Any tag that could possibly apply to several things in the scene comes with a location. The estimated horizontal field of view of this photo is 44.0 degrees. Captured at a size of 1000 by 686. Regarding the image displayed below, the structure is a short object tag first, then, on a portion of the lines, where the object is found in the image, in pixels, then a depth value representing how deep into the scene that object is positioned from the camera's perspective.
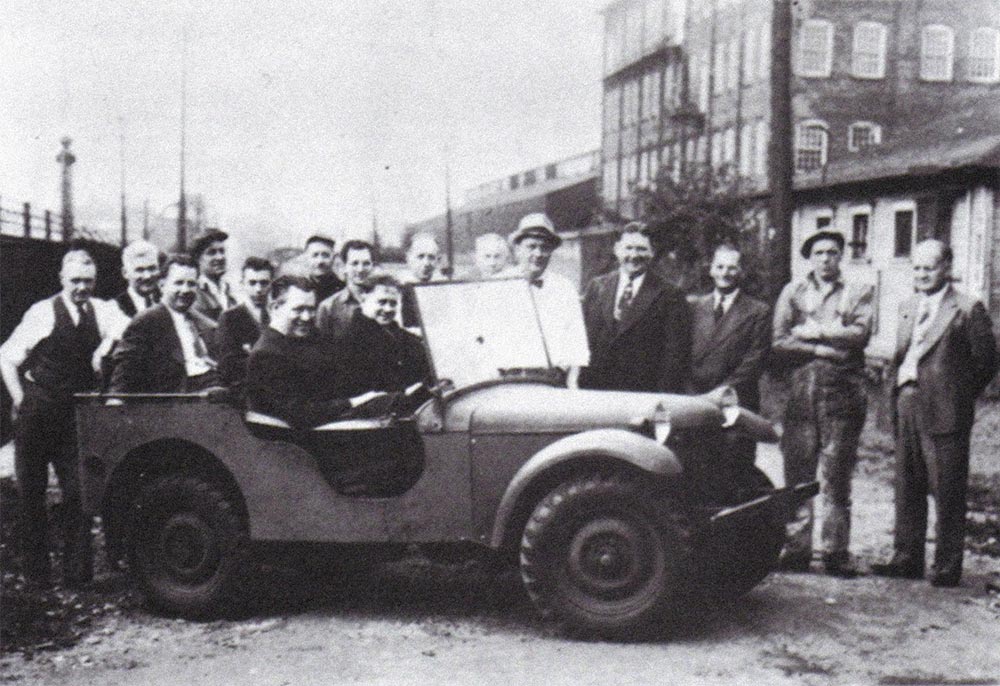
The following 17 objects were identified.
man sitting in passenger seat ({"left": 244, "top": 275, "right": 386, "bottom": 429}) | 6.04
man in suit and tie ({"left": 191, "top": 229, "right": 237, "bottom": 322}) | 7.99
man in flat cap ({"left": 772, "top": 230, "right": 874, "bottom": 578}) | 7.14
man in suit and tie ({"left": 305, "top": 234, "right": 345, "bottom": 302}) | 7.66
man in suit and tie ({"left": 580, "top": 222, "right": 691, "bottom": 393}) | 6.95
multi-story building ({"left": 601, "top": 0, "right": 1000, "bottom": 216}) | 33.53
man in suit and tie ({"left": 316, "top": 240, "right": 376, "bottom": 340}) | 6.95
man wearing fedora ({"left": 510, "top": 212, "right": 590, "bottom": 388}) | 6.38
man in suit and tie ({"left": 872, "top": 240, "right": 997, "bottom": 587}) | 6.82
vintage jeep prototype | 5.62
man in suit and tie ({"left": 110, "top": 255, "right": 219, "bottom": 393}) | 6.46
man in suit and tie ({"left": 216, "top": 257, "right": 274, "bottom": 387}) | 6.73
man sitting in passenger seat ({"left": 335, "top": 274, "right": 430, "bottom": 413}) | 6.54
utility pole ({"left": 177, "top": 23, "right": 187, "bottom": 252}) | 7.89
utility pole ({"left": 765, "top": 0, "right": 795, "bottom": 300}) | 13.14
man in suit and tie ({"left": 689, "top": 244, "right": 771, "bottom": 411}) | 7.04
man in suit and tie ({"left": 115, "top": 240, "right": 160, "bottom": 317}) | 7.21
